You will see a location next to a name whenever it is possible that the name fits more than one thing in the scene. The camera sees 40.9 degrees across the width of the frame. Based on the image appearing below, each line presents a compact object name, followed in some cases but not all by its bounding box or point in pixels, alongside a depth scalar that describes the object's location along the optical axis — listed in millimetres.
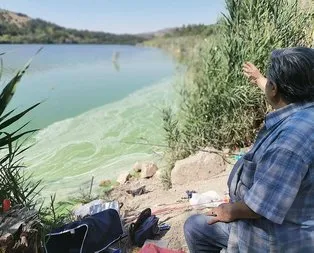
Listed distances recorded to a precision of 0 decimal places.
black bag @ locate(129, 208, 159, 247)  2910
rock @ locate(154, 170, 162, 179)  5677
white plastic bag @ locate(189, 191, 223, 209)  3529
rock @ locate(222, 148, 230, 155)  5215
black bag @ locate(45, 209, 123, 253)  2455
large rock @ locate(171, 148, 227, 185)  4930
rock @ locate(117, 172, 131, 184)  6203
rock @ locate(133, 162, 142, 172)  6496
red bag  2364
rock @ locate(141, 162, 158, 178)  6096
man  1450
